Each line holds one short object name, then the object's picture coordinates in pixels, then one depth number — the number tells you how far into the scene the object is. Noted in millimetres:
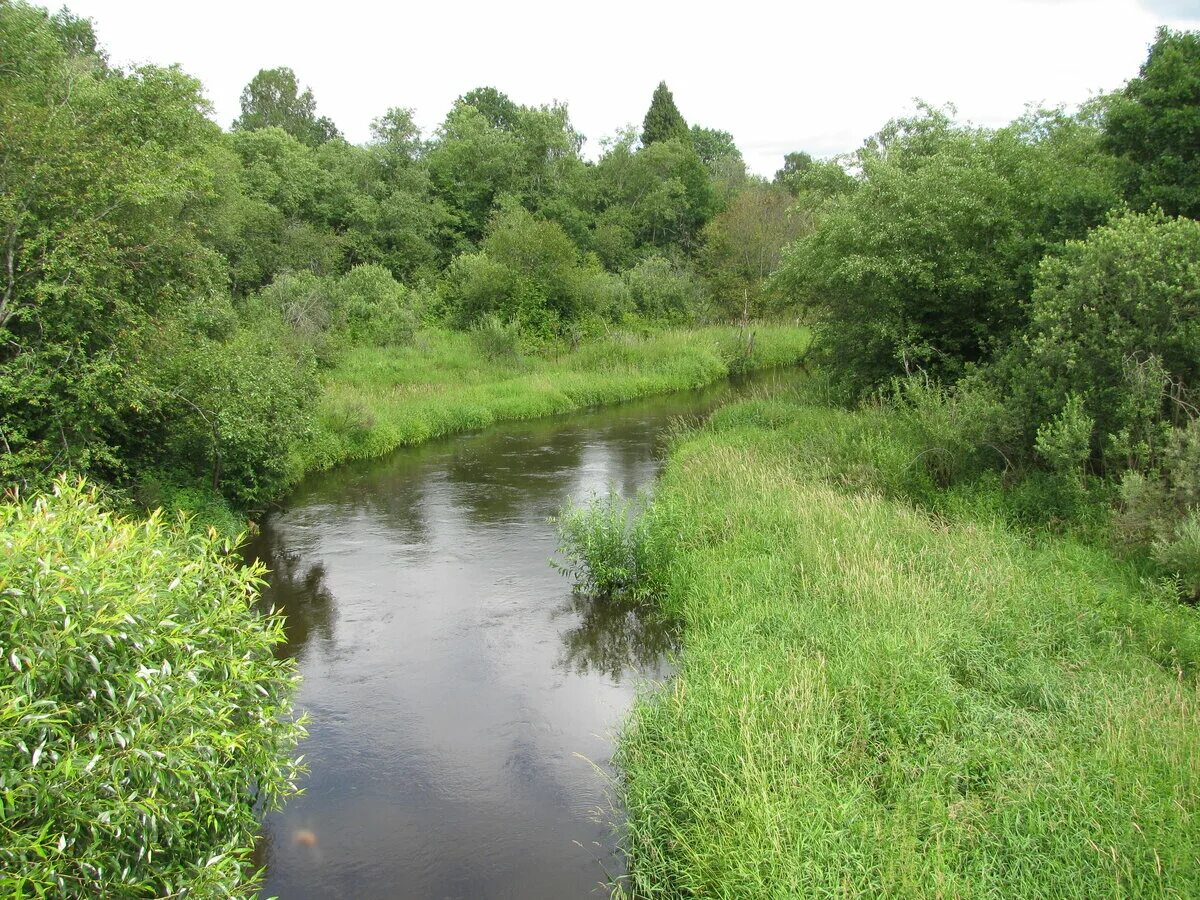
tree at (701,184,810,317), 45469
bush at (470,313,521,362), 32812
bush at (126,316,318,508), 13547
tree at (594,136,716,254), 52406
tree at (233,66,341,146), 62406
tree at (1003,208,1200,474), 11289
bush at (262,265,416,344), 28094
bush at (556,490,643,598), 12477
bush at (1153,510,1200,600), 9125
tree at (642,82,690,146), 61562
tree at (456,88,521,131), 59656
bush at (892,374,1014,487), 13289
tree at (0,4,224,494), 11578
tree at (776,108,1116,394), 16484
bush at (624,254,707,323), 42000
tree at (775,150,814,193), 98000
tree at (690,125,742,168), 88238
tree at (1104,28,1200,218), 13656
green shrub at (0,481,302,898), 4582
